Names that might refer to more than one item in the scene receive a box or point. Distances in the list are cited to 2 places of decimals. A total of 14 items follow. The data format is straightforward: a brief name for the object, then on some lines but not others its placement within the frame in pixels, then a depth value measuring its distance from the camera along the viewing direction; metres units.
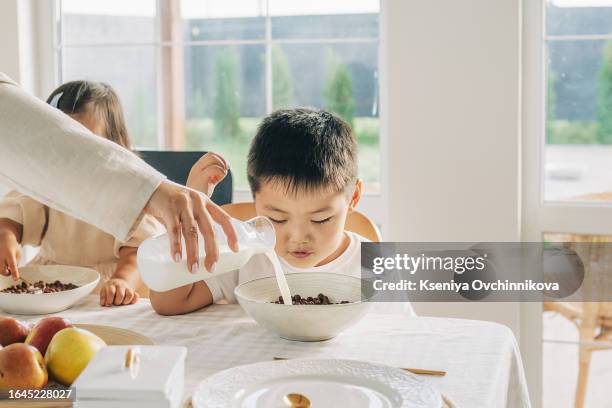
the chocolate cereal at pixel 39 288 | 1.43
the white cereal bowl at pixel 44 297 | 1.38
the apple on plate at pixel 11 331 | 1.06
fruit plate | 1.10
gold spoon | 0.89
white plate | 0.91
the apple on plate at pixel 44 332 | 1.03
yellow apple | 0.96
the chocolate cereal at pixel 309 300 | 1.31
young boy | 1.52
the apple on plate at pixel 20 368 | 0.90
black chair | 1.95
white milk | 1.28
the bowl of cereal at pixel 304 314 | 1.17
